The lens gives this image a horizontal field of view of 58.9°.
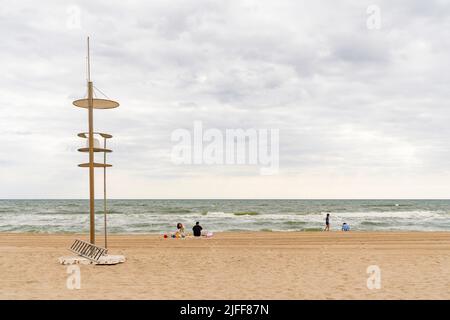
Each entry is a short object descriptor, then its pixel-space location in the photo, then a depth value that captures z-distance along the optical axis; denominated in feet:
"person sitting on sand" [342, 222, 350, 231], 101.14
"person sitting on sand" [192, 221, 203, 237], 77.71
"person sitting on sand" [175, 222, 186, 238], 77.30
